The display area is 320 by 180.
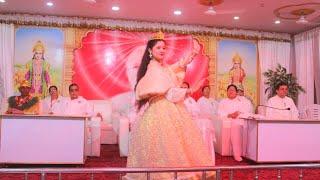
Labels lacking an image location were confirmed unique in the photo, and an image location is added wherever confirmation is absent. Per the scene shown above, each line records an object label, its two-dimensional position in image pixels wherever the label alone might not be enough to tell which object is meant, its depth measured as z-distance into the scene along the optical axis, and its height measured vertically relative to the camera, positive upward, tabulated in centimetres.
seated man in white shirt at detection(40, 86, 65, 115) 791 -4
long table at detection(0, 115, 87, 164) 577 -57
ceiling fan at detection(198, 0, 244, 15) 763 +203
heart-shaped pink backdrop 965 +108
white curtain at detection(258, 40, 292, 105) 1056 +132
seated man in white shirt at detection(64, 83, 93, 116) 760 -6
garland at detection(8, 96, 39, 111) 588 -2
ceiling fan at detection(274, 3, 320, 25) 786 +198
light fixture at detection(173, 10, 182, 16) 867 +208
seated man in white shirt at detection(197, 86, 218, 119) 987 -4
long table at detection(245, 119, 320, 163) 648 -65
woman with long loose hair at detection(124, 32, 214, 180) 382 -26
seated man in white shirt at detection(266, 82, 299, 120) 728 -8
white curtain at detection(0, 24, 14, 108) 917 +104
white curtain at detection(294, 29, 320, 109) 980 +106
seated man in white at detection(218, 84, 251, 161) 736 -14
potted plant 985 +59
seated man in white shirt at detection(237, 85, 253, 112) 1036 +32
